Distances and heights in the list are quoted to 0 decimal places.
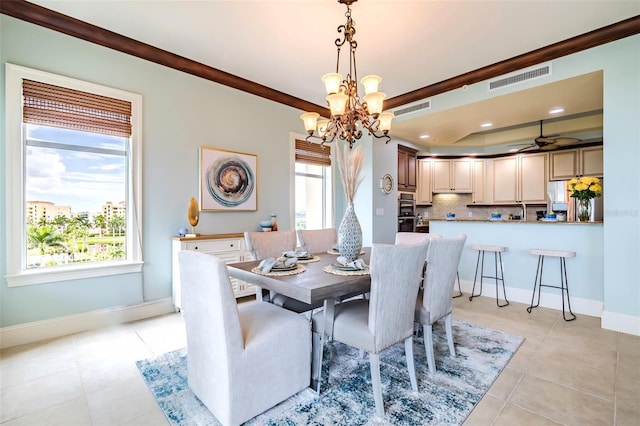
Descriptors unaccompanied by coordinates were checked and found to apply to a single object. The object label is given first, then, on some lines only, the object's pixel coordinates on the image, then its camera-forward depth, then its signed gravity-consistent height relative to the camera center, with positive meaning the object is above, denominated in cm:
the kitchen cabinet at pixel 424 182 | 669 +68
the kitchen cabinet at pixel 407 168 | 585 +89
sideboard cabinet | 324 -45
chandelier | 238 +87
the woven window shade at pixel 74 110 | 260 +96
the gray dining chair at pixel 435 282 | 200 -50
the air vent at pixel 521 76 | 329 +159
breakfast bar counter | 329 -52
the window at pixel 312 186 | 480 +43
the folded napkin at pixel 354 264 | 195 -36
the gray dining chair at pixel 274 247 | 229 -34
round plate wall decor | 372 +40
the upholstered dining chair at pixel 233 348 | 144 -74
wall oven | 589 -3
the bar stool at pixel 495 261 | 374 -69
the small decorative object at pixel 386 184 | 528 +51
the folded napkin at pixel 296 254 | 233 -35
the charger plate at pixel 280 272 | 187 -40
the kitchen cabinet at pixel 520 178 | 594 +70
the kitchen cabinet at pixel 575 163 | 530 +92
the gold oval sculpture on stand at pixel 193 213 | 330 -2
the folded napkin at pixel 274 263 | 192 -36
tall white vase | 222 -19
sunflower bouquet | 335 +22
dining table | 158 -41
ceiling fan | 513 +125
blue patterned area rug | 162 -114
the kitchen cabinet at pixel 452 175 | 667 +83
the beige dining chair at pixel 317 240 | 300 -30
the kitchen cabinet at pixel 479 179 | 659 +74
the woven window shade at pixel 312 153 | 476 +98
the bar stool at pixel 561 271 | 324 -71
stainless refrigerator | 468 +28
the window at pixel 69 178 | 254 +31
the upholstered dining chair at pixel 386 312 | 160 -58
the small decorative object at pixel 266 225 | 406 -19
